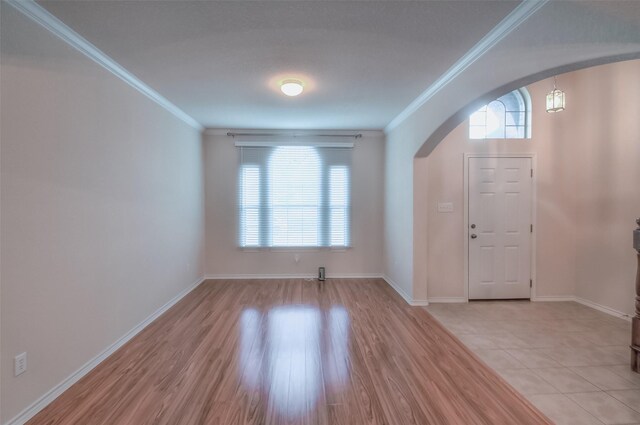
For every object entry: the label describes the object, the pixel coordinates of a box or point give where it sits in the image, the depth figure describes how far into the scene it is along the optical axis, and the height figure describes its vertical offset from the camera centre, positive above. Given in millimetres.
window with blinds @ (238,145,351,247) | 4906 +152
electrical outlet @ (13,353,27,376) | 1651 -969
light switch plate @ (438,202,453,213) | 3846 -60
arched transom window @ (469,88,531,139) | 3875 +1218
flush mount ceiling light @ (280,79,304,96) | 2834 +1247
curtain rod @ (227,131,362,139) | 4879 +1266
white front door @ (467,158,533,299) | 3830 -324
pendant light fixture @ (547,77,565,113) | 2992 +1124
